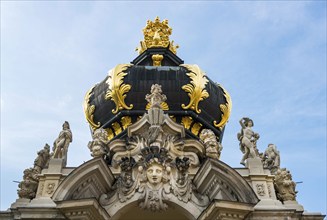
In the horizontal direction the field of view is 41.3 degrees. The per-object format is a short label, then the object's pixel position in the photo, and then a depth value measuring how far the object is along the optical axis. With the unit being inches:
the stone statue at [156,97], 640.4
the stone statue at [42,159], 597.5
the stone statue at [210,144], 589.3
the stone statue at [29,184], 567.2
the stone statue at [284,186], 574.2
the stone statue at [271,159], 609.1
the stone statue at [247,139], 601.0
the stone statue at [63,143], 595.3
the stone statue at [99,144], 588.7
